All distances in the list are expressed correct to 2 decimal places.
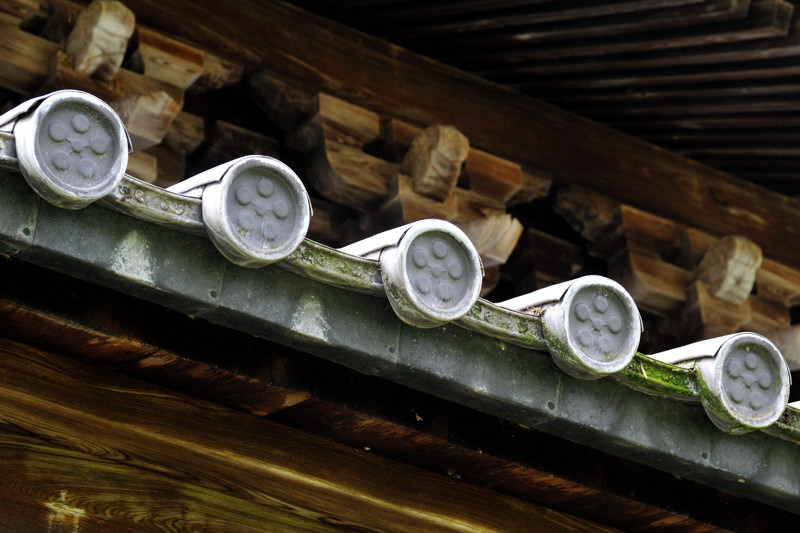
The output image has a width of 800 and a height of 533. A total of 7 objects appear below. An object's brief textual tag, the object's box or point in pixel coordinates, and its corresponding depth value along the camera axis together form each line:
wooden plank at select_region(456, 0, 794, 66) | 7.91
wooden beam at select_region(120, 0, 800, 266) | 7.88
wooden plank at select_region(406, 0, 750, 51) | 7.93
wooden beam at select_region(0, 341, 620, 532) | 5.22
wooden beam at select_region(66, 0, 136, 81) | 6.98
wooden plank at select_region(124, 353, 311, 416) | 5.14
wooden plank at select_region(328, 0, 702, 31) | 7.94
